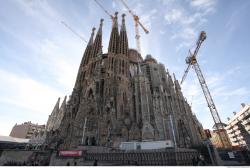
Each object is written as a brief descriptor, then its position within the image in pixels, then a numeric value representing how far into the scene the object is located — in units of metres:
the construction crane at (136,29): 78.99
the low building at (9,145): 39.73
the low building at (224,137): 49.79
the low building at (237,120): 68.81
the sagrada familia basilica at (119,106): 39.33
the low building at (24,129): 92.12
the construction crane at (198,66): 50.72
